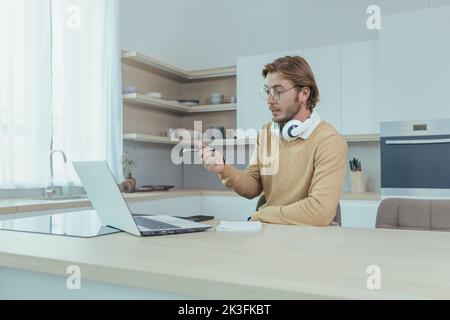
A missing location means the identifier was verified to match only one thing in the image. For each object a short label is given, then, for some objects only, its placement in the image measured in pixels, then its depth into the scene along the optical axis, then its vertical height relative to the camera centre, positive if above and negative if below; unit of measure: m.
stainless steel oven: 2.79 +0.03
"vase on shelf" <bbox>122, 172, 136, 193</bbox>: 3.20 -0.15
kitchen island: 0.69 -0.19
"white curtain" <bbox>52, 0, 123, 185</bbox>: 2.89 +0.56
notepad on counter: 1.26 -0.18
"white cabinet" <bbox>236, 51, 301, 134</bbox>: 3.48 +0.57
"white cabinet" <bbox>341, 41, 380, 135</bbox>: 3.11 +0.54
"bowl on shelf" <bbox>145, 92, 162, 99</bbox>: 3.50 +0.56
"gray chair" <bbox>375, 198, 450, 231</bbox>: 1.62 -0.19
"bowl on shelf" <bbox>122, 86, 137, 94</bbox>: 3.33 +0.57
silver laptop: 1.14 -0.11
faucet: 2.71 -0.13
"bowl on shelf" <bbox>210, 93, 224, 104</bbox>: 3.84 +0.58
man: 1.56 +0.03
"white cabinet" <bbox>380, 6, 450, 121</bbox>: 2.78 +0.63
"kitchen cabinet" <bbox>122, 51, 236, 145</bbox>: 3.44 +0.57
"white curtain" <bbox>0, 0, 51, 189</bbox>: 2.47 +0.43
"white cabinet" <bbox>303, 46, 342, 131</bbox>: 3.23 +0.62
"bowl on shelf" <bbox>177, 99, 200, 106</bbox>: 3.92 +0.56
